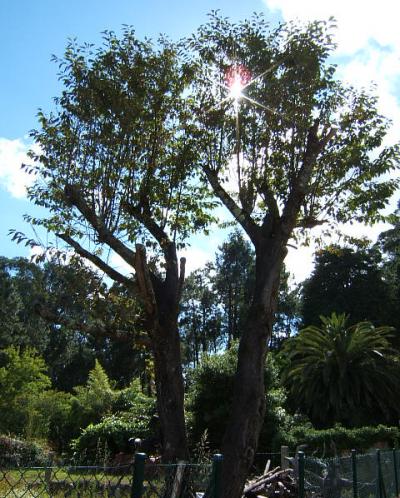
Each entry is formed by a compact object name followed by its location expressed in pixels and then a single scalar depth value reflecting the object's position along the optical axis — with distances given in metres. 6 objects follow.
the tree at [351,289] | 40.44
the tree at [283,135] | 9.16
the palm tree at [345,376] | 24.56
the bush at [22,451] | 18.09
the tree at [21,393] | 25.86
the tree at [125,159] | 8.34
